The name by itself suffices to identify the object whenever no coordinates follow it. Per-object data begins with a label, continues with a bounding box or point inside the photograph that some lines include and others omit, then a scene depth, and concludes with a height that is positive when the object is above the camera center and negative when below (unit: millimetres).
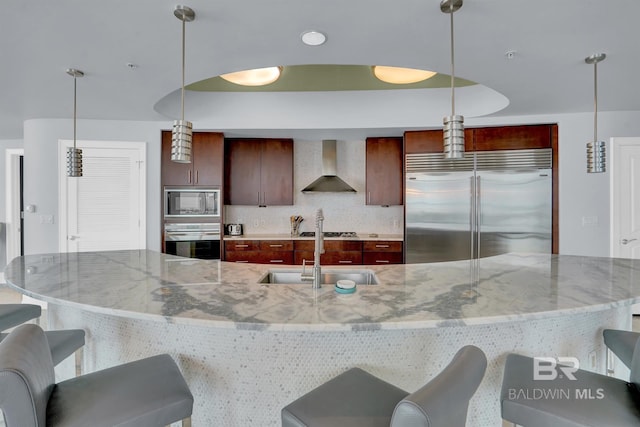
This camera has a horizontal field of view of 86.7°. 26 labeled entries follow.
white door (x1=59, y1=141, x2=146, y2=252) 4125 +172
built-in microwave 4332 +147
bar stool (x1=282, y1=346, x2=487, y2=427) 815 -617
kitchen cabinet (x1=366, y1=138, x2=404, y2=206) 4684 +600
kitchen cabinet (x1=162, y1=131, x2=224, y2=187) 4324 +628
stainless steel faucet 1696 -243
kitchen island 1285 -507
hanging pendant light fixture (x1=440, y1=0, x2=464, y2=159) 1690 +386
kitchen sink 2131 -393
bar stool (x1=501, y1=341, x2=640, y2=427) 1116 -653
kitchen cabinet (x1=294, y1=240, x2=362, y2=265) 4473 -501
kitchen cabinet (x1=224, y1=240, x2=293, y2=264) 4480 -481
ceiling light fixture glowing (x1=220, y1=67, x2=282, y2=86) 3408 +1409
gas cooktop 4734 -283
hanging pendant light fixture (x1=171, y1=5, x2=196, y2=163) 1773 +401
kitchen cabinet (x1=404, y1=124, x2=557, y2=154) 3910 +912
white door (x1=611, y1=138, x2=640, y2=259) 3793 +190
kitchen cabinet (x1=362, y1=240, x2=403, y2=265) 4465 -499
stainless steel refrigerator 3924 +117
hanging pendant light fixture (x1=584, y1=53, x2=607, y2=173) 2396 +444
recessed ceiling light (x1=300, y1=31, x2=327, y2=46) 2065 +1100
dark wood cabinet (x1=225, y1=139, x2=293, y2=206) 4742 +591
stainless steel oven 4328 -338
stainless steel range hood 4815 +636
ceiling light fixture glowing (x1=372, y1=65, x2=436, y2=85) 3467 +1451
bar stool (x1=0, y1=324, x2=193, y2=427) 949 -622
